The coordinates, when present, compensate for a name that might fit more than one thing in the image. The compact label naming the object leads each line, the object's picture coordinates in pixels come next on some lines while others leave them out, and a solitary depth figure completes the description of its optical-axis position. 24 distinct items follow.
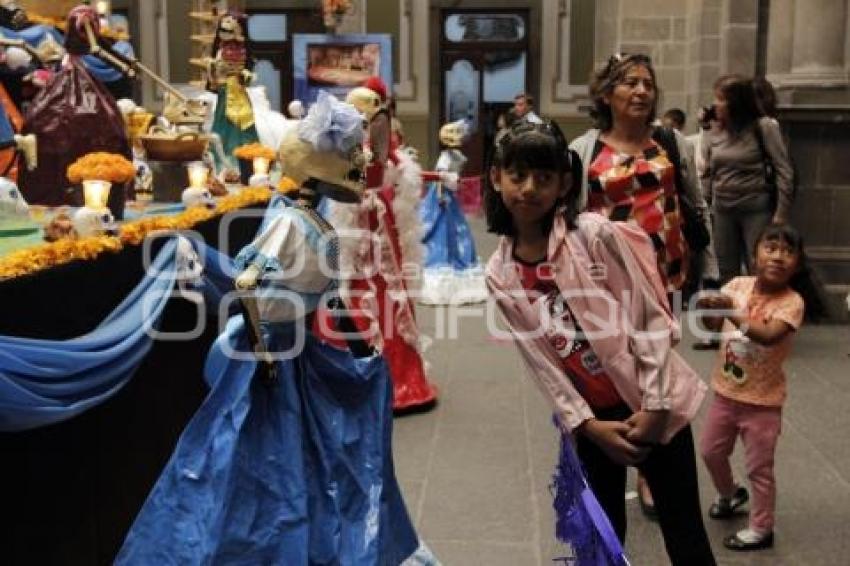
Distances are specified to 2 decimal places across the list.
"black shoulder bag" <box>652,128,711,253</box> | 3.30
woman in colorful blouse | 3.10
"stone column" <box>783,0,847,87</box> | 7.36
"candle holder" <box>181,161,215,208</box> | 4.07
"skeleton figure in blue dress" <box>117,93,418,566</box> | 2.68
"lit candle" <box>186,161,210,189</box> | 4.32
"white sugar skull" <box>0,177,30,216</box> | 3.16
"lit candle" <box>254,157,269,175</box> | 5.37
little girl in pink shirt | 3.41
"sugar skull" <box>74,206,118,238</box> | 3.00
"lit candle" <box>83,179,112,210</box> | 3.29
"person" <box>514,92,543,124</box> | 12.14
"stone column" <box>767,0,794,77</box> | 8.01
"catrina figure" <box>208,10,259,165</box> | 6.00
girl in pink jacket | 2.36
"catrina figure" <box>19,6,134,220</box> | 4.02
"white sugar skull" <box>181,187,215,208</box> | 4.06
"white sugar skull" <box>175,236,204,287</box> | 3.09
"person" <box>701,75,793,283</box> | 5.98
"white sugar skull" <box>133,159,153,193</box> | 4.72
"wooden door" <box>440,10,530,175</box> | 16.73
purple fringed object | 2.17
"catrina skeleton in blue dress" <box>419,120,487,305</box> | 8.36
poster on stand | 13.61
